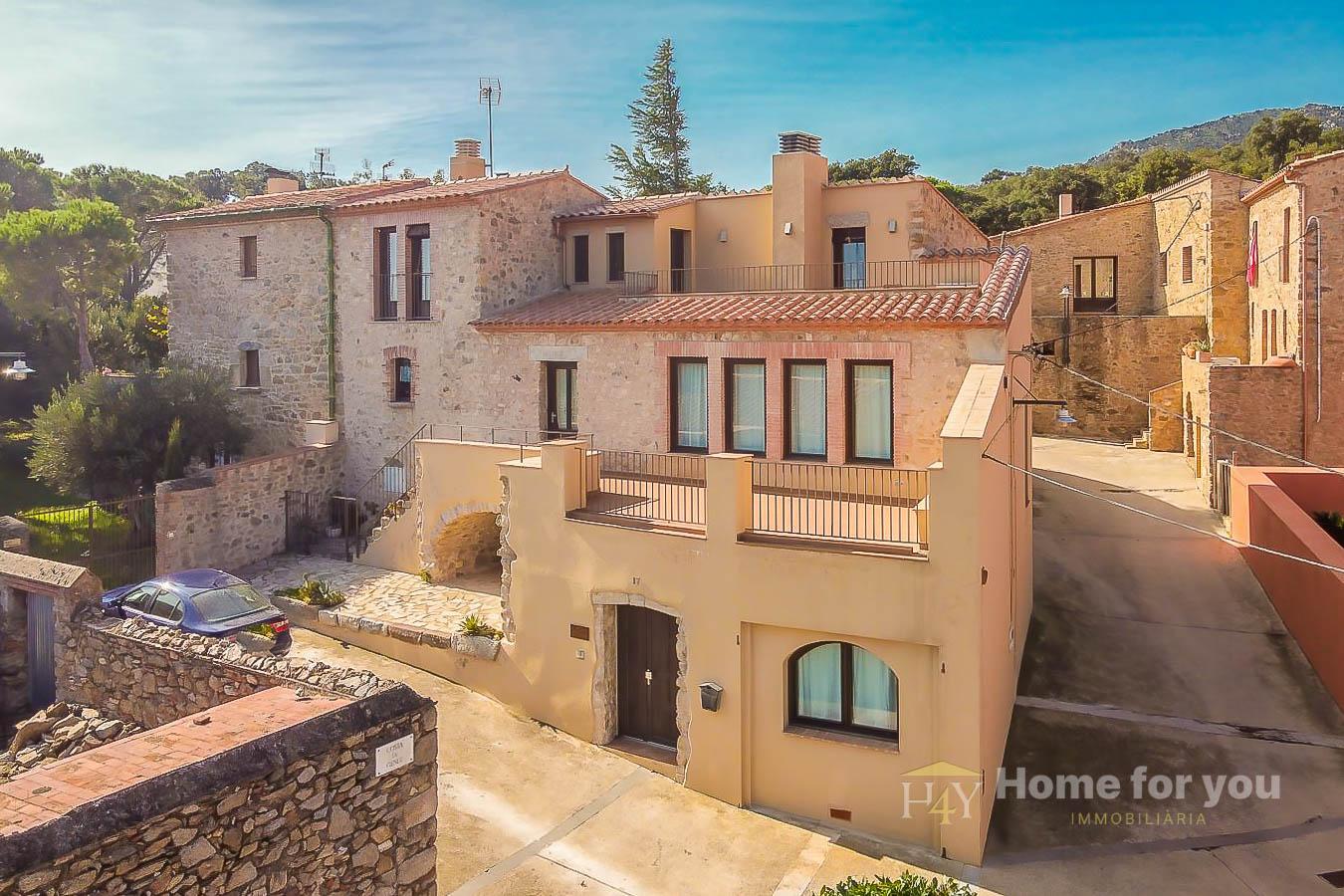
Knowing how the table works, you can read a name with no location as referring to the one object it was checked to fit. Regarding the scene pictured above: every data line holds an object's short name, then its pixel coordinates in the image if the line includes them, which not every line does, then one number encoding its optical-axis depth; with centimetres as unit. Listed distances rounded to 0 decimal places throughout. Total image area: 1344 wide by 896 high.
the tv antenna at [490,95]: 3141
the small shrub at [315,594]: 1746
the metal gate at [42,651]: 1156
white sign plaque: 718
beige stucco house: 1121
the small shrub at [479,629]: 1520
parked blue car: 1434
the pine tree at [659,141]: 4772
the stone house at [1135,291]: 3169
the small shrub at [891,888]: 724
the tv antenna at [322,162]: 3753
